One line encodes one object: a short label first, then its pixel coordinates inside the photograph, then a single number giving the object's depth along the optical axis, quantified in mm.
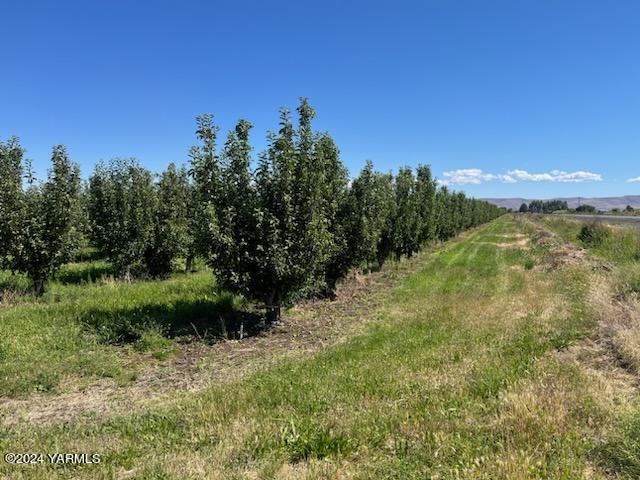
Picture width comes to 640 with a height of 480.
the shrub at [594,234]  31697
